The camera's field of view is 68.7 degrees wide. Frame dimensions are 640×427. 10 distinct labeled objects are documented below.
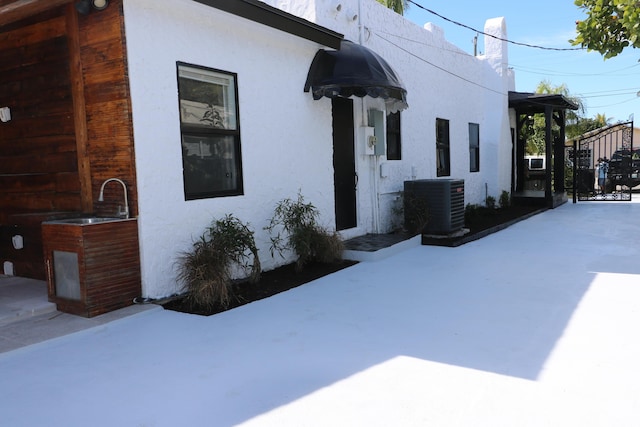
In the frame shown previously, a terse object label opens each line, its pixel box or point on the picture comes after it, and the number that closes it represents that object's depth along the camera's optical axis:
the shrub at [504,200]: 14.25
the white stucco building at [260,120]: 4.88
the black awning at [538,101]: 13.98
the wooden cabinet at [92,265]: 4.33
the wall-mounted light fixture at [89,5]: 4.52
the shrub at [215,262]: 4.80
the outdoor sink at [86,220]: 4.73
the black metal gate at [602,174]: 14.80
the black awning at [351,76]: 6.83
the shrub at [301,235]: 6.33
